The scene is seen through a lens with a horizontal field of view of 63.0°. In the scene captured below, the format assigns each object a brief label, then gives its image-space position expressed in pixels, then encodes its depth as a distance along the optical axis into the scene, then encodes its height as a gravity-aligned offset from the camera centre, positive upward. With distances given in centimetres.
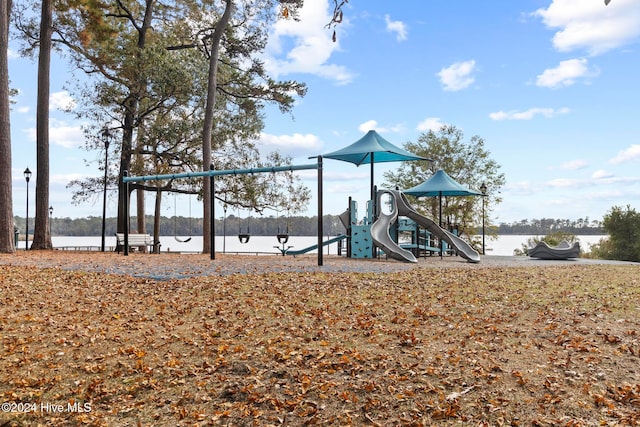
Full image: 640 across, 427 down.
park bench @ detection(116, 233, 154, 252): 1630 -25
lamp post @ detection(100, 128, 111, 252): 1950 +301
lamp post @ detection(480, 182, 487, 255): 2166 +177
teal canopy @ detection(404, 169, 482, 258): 1667 +145
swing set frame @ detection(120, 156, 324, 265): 1158 +130
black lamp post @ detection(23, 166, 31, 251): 2431 +270
